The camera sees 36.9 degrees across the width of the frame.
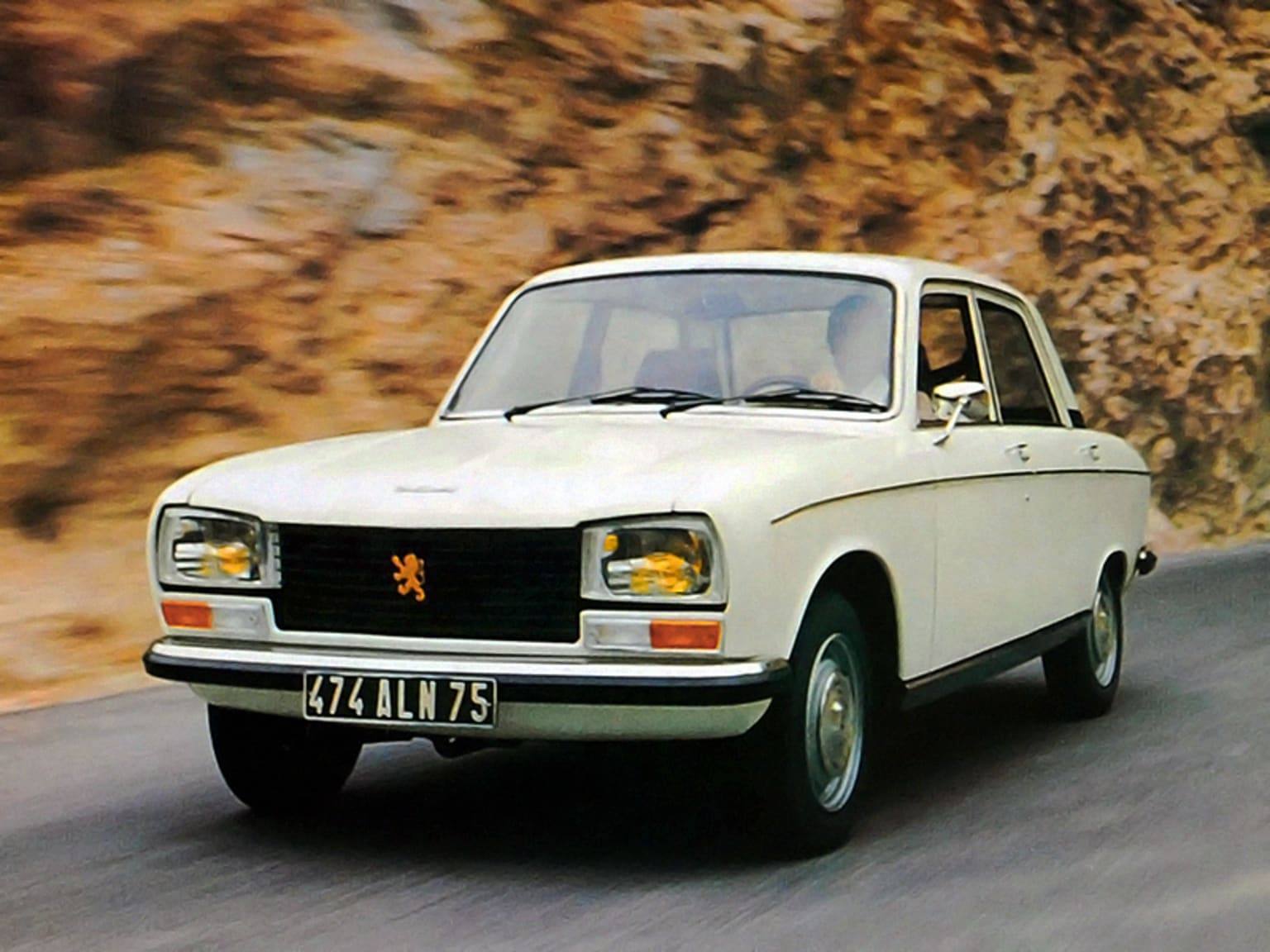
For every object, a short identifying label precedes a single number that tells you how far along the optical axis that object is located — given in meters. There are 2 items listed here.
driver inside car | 5.72
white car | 4.56
